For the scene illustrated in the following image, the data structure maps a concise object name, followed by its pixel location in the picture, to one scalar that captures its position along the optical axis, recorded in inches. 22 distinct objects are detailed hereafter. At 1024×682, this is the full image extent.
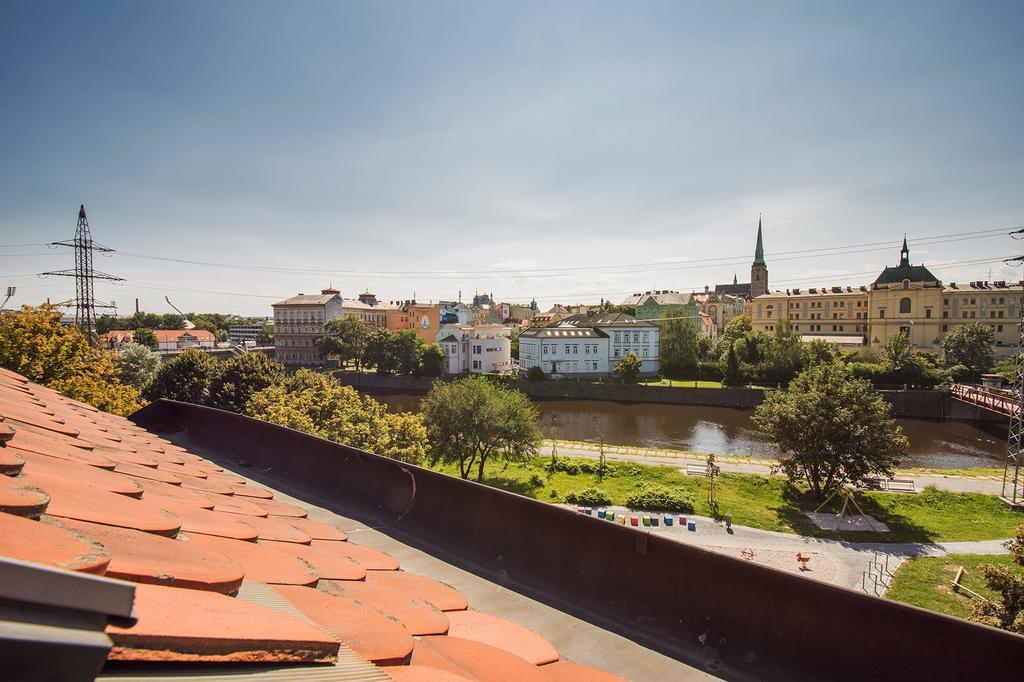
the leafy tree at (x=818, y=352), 2232.9
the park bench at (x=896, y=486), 943.7
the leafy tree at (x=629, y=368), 2285.9
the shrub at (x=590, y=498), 870.6
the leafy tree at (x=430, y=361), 2504.9
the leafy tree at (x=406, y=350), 2508.6
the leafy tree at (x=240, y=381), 1098.1
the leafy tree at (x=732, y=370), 2221.5
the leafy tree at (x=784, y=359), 2186.3
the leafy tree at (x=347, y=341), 2807.6
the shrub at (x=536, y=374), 2346.2
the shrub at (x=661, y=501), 848.3
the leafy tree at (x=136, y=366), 1504.7
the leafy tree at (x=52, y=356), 595.8
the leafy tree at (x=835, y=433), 836.6
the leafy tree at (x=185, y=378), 1304.1
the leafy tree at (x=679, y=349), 2505.8
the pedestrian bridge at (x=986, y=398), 1553.9
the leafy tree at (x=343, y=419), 812.6
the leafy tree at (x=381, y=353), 2546.8
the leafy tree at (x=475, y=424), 976.3
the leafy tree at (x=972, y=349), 2258.9
